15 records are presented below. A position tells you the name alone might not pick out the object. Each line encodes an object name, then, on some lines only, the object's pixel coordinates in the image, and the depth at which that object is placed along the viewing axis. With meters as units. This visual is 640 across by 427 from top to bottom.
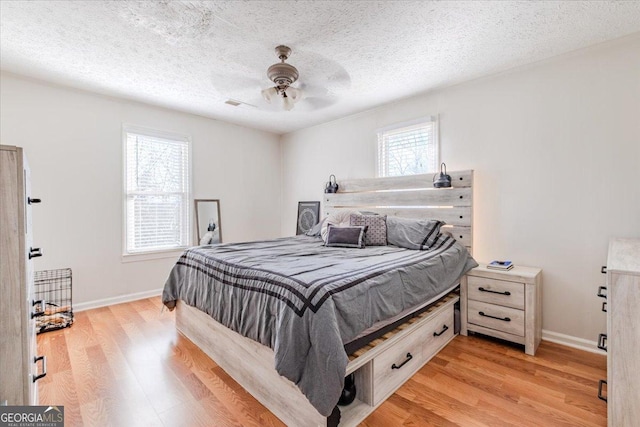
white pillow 3.43
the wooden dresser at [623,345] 1.36
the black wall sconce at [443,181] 3.10
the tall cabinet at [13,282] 1.06
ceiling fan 2.45
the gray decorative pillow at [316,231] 3.78
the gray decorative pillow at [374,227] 3.14
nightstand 2.40
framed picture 4.76
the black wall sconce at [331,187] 4.26
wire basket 2.99
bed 1.50
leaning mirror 4.32
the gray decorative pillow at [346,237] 3.04
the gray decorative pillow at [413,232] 2.92
